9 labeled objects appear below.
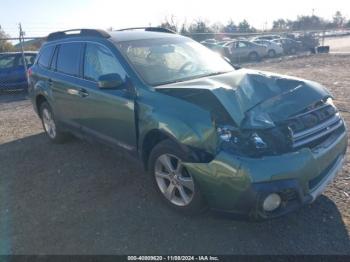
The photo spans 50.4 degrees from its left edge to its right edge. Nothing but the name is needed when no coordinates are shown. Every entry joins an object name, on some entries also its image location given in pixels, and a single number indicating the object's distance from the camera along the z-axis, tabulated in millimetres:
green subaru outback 3105
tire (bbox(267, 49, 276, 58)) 26969
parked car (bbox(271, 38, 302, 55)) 30011
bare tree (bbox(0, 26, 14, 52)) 26036
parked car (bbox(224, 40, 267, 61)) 24938
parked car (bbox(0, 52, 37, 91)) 13328
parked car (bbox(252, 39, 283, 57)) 26719
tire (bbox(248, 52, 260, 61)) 25389
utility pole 13275
